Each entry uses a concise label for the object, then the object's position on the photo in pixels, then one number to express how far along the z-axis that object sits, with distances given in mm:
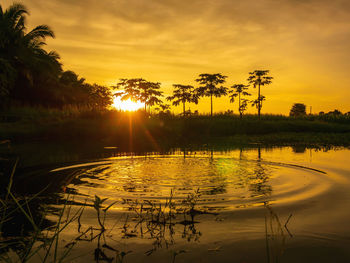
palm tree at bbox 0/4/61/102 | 29391
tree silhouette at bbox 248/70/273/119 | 40531
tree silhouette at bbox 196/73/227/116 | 43031
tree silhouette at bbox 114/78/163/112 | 50312
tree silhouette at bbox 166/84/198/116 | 44866
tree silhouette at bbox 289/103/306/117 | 95062
